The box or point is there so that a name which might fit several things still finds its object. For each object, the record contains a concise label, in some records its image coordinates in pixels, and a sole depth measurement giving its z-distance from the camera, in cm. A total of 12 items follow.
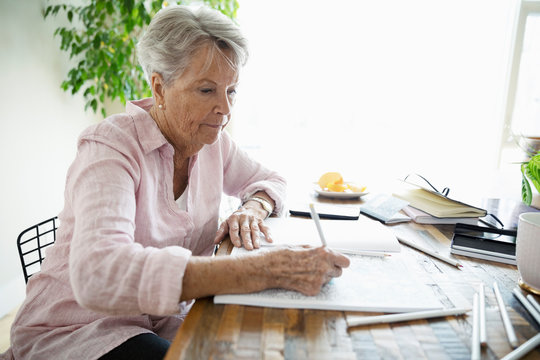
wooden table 51
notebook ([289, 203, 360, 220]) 114
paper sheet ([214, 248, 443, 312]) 62
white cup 65
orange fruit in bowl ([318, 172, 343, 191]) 144
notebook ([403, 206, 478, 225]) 109
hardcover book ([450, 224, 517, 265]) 84
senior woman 63
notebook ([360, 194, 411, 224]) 113
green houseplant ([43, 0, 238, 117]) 224
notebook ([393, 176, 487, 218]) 108
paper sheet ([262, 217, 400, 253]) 86
